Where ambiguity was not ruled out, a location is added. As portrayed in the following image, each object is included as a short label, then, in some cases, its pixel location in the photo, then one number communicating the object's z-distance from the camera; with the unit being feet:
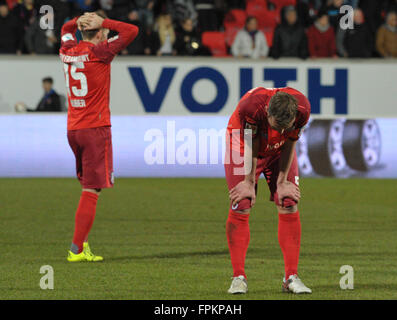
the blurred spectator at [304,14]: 66.80
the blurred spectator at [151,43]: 63.16
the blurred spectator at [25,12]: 62.90
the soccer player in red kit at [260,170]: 21.38
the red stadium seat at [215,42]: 66.49
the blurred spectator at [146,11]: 65.98
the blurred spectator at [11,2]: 65.88
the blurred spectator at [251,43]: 63.67
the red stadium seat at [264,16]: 68.49
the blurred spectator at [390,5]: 65.99
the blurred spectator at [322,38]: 63.57
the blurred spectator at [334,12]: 64.23
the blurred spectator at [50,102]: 59.57
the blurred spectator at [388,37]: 64.85
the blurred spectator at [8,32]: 61.98
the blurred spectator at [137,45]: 62.95
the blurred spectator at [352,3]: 67.37
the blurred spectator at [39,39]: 62.34
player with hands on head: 28.14
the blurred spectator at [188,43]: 63.41
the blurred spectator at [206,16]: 67.15
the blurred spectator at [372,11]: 67.15
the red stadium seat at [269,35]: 67.05
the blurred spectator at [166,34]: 63.41
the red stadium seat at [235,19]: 67.36
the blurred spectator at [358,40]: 63.46
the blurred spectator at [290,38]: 62.64
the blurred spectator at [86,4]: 62.92
